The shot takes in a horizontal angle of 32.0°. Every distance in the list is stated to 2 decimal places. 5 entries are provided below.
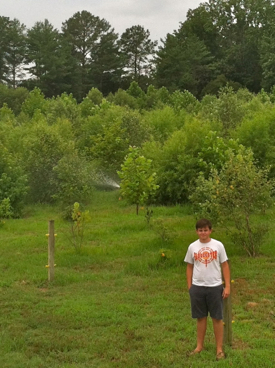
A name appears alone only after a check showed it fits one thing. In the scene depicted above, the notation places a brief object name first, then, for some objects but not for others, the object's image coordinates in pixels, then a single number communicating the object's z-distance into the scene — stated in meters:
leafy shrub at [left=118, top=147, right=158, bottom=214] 14.56
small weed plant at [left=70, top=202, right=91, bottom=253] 11.04
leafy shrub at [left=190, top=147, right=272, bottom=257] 9.93
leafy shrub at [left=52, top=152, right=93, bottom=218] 17.47
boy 5.18
